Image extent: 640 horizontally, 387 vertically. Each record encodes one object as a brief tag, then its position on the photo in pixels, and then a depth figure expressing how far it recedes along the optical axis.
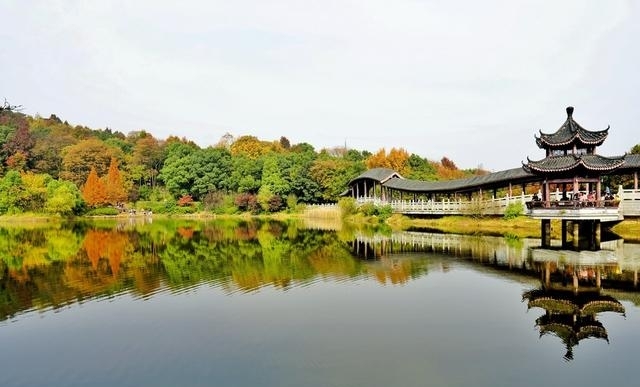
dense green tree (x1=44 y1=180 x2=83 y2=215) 51.66
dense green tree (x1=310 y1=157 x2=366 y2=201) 55.84
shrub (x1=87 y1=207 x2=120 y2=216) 56.62
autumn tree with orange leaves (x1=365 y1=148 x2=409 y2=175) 60.50
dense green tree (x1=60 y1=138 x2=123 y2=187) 64.38
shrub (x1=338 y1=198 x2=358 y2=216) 46.41
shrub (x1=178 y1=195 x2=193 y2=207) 60.66
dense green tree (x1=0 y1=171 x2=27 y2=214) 51.75
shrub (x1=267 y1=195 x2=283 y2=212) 56.53
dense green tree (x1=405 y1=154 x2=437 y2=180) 53.34
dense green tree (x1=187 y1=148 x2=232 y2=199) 62.31
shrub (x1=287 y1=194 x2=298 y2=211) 56.22
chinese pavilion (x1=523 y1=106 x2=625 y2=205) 23.30
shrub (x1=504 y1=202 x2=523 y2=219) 29.38
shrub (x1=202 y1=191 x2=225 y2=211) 60.52
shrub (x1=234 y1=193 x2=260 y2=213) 57.84
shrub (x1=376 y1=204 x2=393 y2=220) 41.59
